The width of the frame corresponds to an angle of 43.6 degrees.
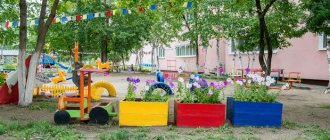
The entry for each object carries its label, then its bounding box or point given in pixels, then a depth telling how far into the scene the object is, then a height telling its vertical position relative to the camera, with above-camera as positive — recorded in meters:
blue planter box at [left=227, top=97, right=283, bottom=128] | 7.80 -0.84
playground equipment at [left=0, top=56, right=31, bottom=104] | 10.89 -0.55
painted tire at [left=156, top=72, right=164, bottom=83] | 12.76 -0.23
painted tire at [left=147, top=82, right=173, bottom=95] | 11.57 -0.47
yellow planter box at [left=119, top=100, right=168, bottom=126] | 7.58 -0.80
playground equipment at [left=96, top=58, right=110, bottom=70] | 14.28 +0.15
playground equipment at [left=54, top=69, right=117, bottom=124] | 7.66 -0.83
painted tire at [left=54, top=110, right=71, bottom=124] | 7.66 -0.89
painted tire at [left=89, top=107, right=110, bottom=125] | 7.70 -0.85
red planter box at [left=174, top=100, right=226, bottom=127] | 7.65 -0.84
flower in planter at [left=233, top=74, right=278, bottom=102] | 7.91 -0.43
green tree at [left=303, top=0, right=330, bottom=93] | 13.38 +1.79
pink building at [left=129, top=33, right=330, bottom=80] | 20.50 +0.75
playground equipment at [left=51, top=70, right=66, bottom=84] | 14.25 -0.31
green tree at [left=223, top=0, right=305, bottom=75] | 15.20 +1.95
